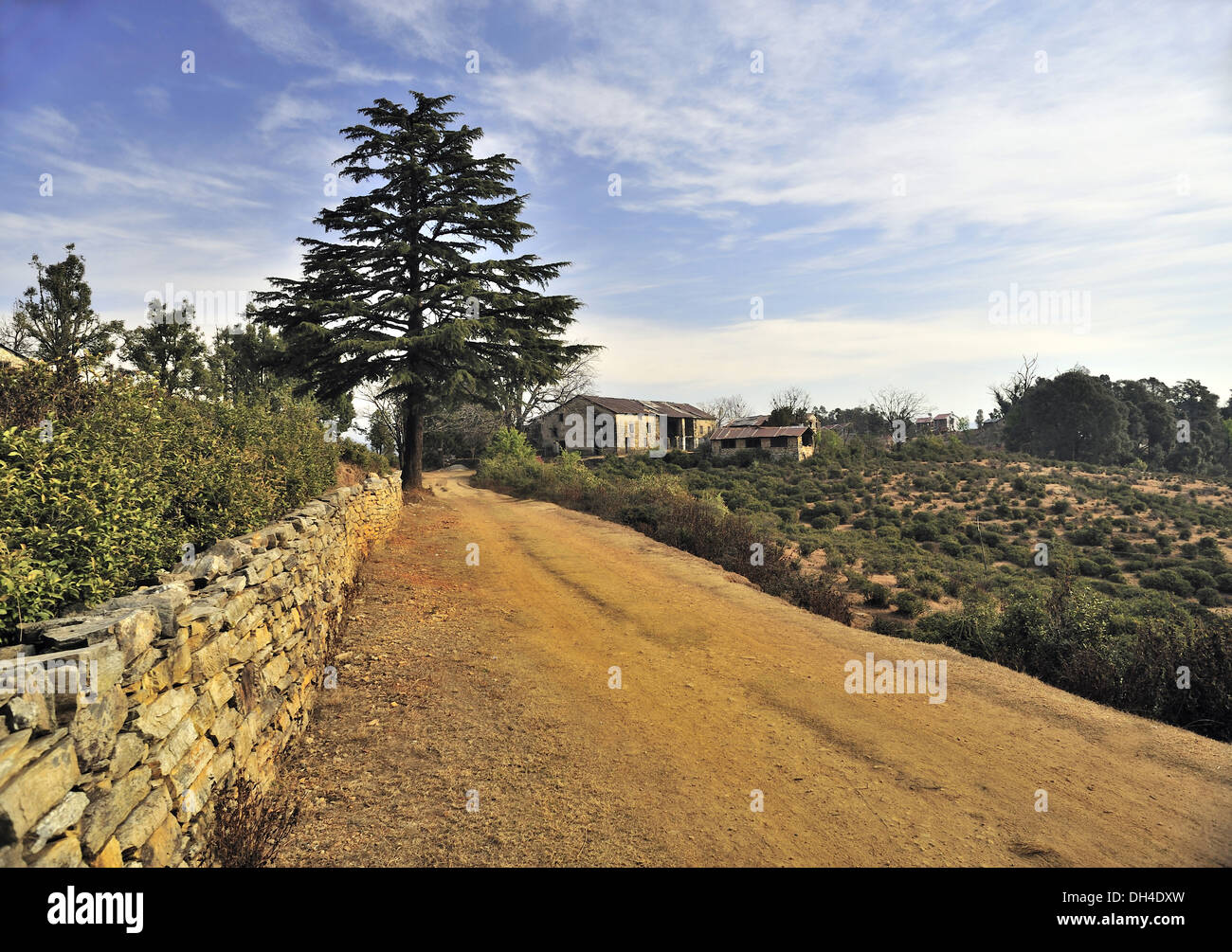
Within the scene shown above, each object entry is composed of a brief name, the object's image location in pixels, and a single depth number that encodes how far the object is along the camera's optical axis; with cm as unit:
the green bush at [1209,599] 2198
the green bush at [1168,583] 2316
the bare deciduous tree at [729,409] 11202
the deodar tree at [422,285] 2272
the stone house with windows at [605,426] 5831
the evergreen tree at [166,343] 2678
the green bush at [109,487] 370
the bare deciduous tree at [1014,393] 8081
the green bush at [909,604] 1605
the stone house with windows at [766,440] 5334
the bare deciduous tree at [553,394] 6338
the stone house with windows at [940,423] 9988
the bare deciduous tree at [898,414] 8575
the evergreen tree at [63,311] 2581
